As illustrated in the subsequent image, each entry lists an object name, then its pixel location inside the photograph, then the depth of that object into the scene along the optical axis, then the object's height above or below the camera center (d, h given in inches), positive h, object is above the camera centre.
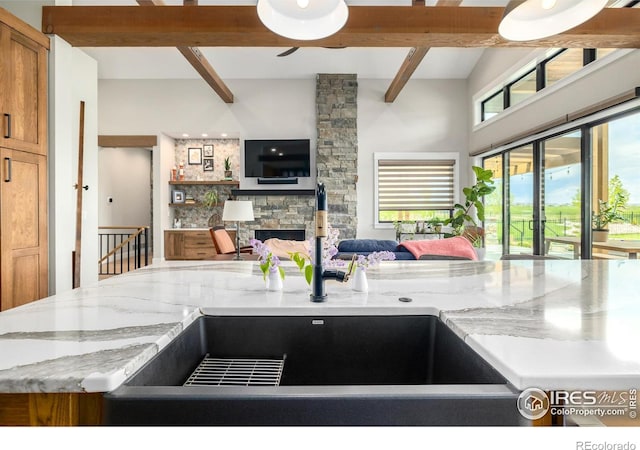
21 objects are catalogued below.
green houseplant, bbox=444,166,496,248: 221.0 +9.0
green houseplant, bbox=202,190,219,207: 283.3 +16.1
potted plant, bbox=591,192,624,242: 151.8 +2.1
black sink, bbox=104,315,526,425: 25.5 -13.0
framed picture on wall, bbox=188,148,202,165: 297.4 +50.5
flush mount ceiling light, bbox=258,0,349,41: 56.5 +31.5
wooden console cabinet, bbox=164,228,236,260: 268.8 -16.6
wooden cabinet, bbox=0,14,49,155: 101.7 +38.2
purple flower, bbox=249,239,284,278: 51.4 -5.3
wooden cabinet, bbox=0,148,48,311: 102.3 -2.2
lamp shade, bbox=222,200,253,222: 189.2 +4.8
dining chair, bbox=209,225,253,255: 189.3 -10.9
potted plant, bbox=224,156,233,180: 287.9 +37.7
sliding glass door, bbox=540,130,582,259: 174.4 +12.7
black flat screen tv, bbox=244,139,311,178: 274.4 +46.0
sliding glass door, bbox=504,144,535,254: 211.9 +11.9
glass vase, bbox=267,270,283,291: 51.9 -8.4
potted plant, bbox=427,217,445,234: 264.5 -2.2
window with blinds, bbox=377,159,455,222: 285.7 +24.0
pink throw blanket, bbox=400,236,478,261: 142.5 -10.2
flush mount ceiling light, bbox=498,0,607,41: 53.0 +30.0
